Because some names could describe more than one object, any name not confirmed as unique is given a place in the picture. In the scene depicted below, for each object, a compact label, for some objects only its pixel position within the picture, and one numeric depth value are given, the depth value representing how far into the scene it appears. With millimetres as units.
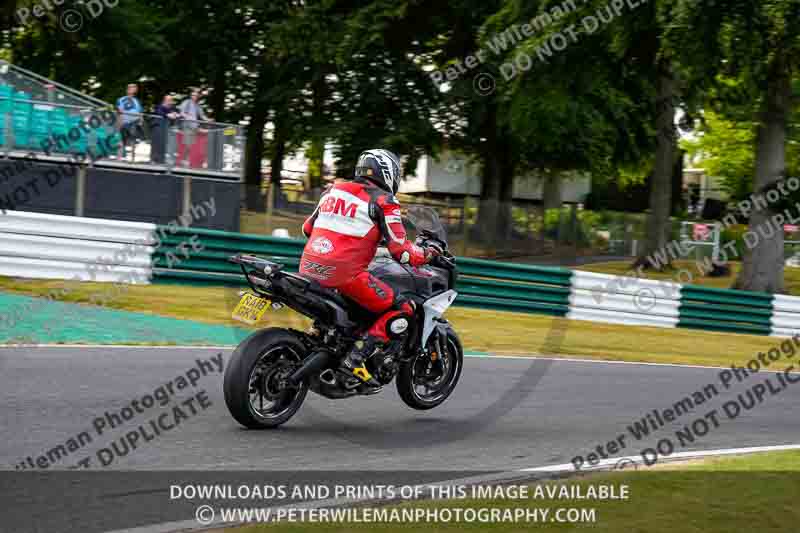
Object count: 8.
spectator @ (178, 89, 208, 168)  18406
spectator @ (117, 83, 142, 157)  17453
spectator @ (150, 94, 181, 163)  17906
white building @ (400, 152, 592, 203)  51906
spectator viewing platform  16359
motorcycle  6961
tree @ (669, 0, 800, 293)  20266
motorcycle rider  7328
